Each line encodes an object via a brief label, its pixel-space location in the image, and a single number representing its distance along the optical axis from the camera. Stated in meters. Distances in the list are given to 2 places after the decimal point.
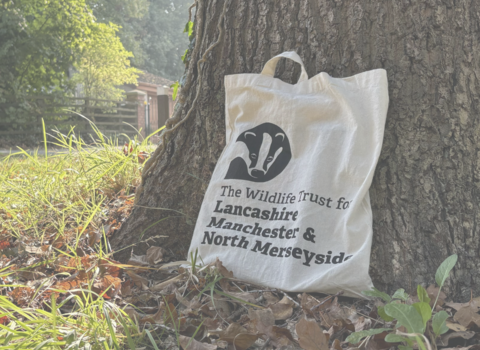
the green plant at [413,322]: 0.88
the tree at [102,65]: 16.03
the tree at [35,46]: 13.23
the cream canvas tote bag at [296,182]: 1.33
